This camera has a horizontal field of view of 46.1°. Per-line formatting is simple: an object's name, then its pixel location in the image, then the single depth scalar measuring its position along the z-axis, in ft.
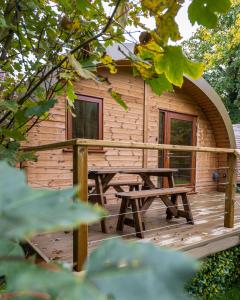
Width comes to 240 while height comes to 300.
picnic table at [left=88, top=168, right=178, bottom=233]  12.12
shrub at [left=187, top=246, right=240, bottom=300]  11.82
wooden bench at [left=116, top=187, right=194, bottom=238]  10.97
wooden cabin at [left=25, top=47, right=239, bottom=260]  12.71
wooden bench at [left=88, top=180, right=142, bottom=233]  11.77
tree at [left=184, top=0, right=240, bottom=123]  39.50
